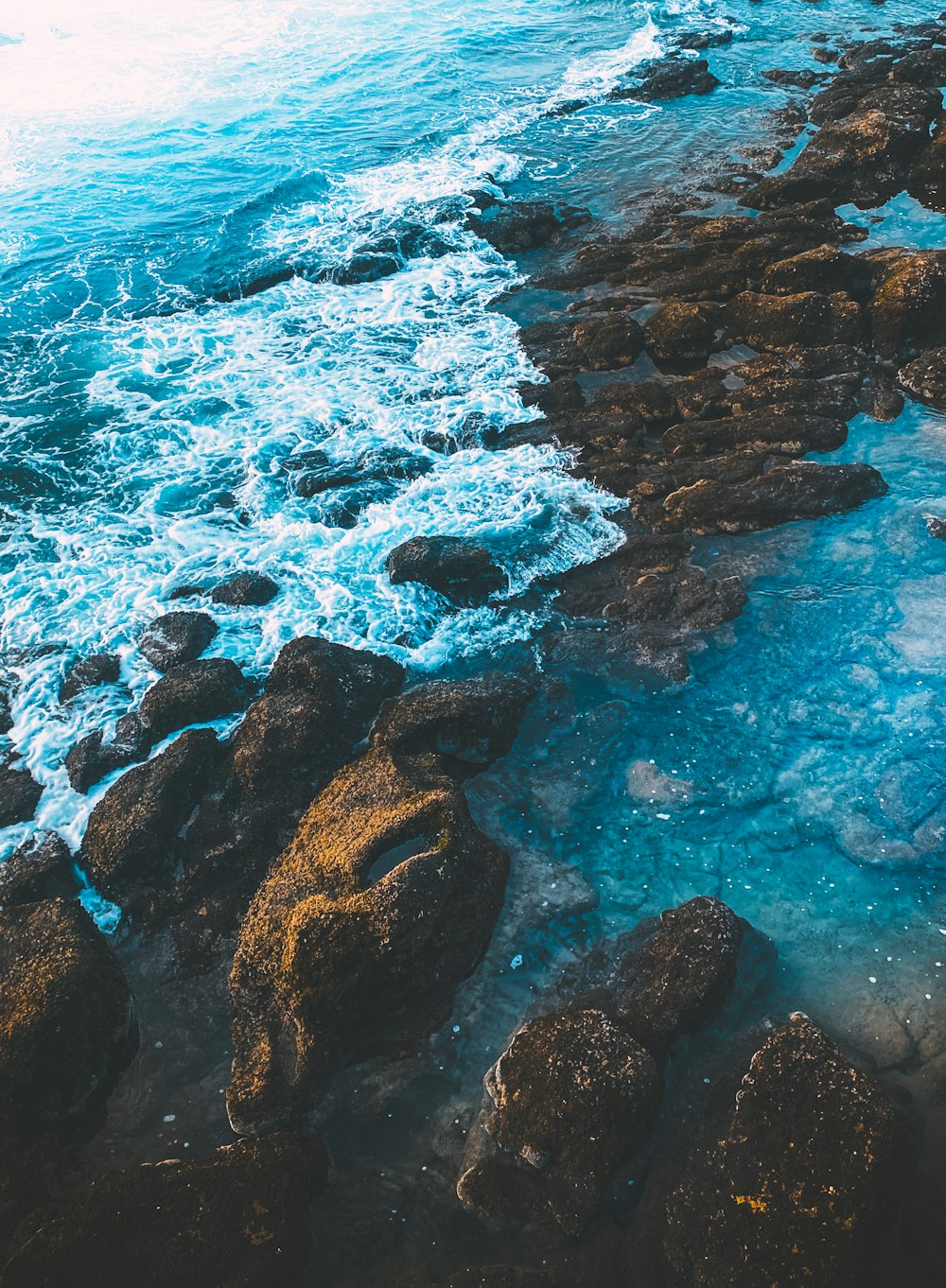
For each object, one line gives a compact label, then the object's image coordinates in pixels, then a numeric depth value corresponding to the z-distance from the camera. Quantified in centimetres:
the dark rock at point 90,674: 1095
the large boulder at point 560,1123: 629
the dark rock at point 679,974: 716
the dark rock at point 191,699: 1034
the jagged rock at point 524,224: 2014
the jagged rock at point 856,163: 1927
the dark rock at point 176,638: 1116
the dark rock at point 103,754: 997
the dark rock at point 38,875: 891
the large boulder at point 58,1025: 708
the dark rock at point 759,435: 1304
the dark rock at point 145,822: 894
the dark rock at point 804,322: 1481
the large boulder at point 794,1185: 565
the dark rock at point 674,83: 2695
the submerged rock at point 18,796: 971
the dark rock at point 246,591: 1198
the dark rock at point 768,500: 1207
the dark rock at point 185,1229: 588
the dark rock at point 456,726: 966
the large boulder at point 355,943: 720
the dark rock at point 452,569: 1180
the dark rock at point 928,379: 1357
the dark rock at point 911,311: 1418
